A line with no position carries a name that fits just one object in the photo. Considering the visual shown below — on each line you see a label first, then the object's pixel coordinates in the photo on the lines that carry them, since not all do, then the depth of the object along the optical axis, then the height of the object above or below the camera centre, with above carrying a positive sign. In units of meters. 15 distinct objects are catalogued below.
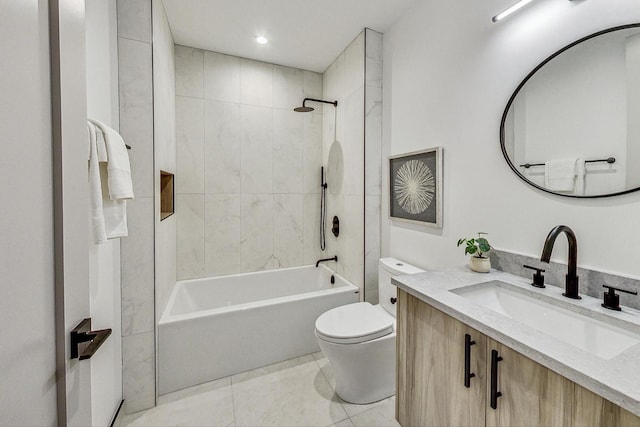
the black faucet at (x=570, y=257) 1.06 -0.20
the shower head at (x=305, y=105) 2.56 +1.07
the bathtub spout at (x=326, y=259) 2.93 -0.56
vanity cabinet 0.70 -0.57
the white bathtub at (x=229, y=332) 1.89 -0.93
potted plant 1.42 -0.25
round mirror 1.01 +0.37
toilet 1.64 -0.86
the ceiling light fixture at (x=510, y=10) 1.29 +0.96
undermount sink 0.92 -0.44
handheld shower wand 3.14 -0.04
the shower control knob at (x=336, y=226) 2.86 -0.19
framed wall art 1.83 +0.15
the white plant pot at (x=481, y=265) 1.42 -0.30
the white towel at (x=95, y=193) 1.08 +0.06
